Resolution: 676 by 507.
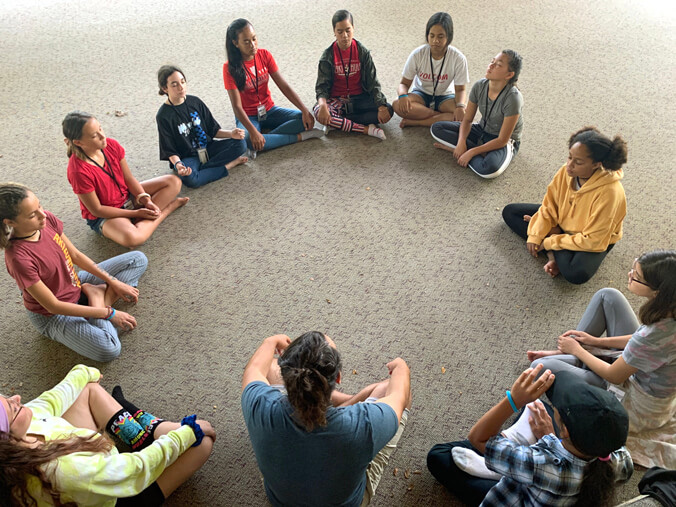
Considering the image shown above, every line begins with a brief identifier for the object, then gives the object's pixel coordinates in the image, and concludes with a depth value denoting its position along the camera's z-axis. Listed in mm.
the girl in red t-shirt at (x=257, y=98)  2793
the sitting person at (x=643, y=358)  1572
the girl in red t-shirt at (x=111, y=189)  2232
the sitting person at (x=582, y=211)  2102
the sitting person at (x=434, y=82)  2951
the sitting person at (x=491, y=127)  2660
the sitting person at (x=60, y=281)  1813
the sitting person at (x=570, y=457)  1196
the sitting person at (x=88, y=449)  1222
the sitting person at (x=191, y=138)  2645
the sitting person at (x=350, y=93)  3062
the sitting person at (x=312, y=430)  1194
